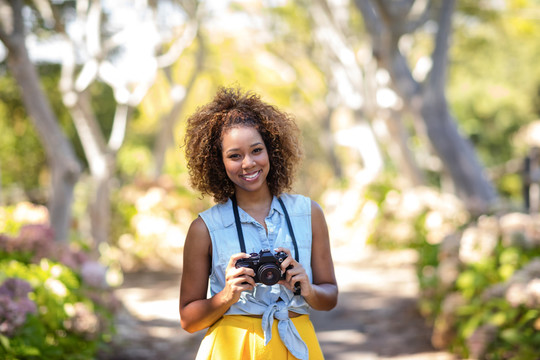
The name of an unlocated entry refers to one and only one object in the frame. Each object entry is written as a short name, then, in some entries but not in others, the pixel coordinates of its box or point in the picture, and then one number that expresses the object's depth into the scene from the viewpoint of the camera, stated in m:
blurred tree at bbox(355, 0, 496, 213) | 7.13
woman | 2.03
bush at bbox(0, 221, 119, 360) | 3.36
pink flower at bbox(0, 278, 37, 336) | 3.30
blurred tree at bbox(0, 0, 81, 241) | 5.63
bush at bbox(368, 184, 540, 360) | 3.99
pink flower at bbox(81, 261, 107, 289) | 4.59
